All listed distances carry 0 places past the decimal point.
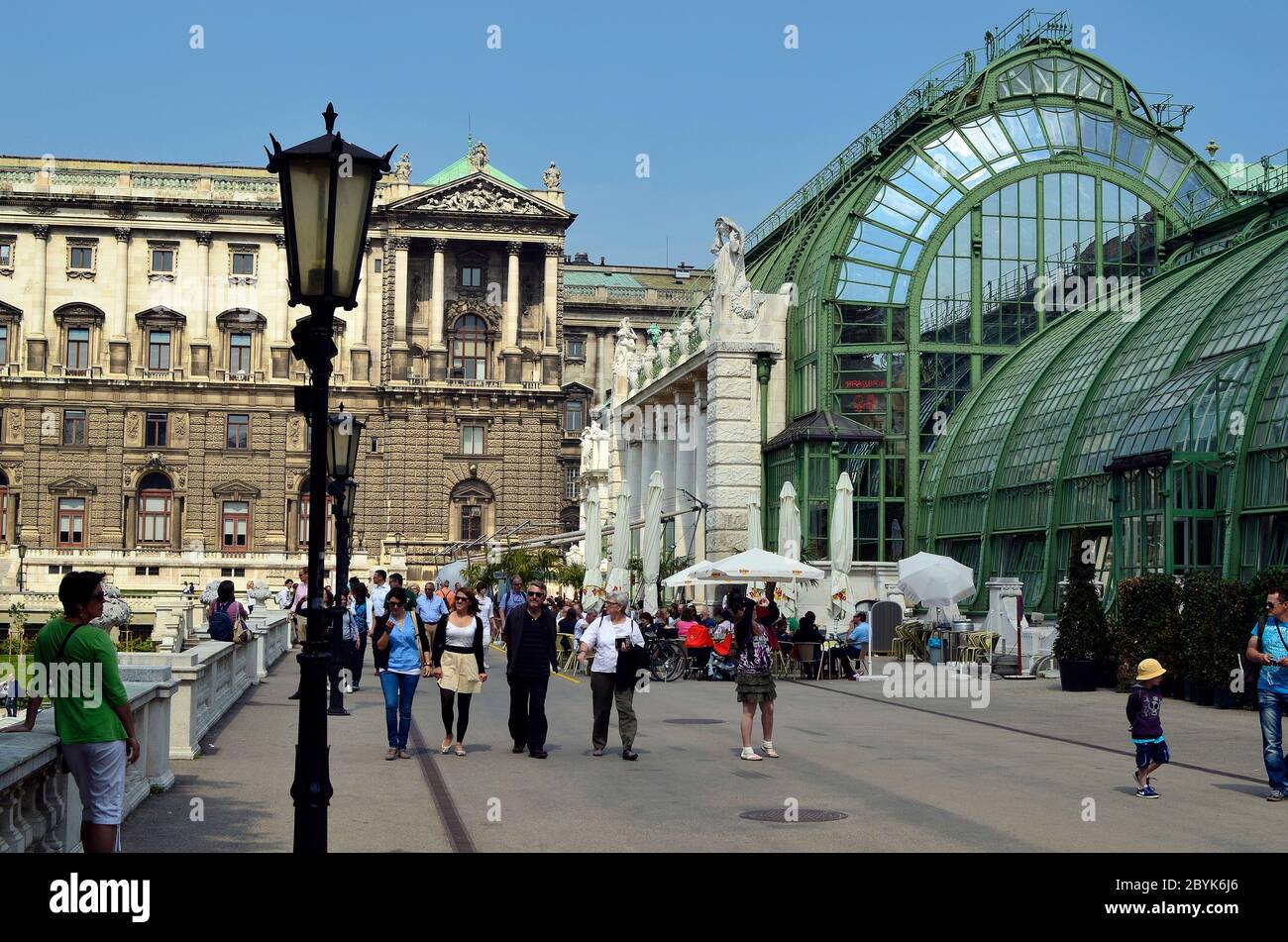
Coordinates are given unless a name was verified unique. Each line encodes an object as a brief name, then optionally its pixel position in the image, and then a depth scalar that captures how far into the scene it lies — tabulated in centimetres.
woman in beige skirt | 1930
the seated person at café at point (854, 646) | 3453
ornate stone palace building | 9175
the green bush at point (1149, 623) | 2655
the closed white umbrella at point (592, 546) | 4844
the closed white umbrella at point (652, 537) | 4172
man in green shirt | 961
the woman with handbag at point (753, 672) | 1858
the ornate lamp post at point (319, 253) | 1021
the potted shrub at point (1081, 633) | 2952
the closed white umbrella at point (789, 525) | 4088
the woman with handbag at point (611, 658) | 1923
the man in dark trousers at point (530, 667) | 1895
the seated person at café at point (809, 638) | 3422
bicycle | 3444
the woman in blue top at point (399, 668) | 1881
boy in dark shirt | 1518
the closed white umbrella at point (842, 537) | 3869
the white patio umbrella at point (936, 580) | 3556
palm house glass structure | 4444
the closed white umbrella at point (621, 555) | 4400
